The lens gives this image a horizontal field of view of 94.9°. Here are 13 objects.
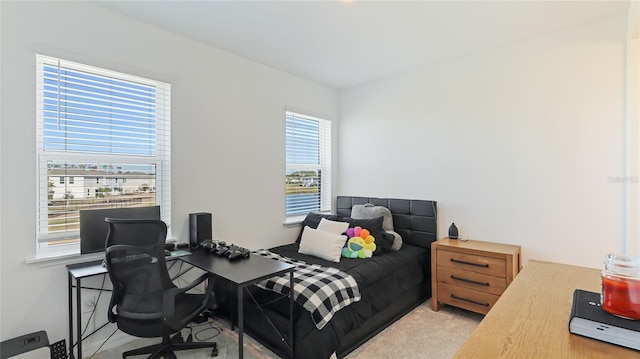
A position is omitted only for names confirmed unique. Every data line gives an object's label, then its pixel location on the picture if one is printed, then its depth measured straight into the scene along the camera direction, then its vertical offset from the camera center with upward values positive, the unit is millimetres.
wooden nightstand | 2607 -857
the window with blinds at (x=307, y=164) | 3830 +212
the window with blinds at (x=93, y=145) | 2137 +271
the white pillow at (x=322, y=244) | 2787 -638
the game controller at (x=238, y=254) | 2285 -593
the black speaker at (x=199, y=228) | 2689 -455
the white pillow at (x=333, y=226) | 3092 -504
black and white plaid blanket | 1988 -805
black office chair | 1828 -651
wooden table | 827 -482
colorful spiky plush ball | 2869 -649
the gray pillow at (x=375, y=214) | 3458 -405
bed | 2055 -996
